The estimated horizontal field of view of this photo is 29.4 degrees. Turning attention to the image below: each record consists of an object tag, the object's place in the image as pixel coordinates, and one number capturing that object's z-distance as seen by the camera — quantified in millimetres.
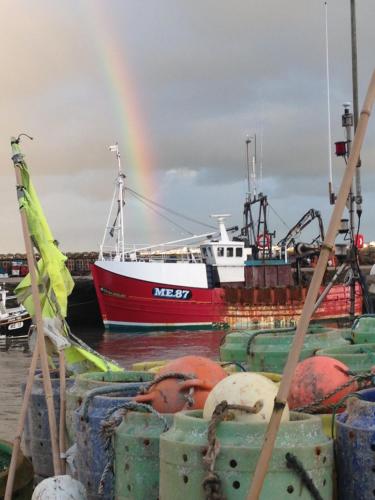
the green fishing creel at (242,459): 3338
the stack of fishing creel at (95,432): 4481
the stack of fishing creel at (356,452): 3504
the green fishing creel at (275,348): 6059
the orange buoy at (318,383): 4430
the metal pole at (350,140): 12934
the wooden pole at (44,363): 5603
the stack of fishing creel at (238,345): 6445
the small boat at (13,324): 32312
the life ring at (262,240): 47662
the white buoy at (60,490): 4361
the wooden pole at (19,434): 5281
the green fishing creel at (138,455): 3967
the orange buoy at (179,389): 4254
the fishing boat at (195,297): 38781
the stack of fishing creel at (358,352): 5355
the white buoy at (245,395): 3572
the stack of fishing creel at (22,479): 5527
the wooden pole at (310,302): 3049
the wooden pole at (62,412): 5688
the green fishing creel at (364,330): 7023
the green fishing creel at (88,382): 5297
